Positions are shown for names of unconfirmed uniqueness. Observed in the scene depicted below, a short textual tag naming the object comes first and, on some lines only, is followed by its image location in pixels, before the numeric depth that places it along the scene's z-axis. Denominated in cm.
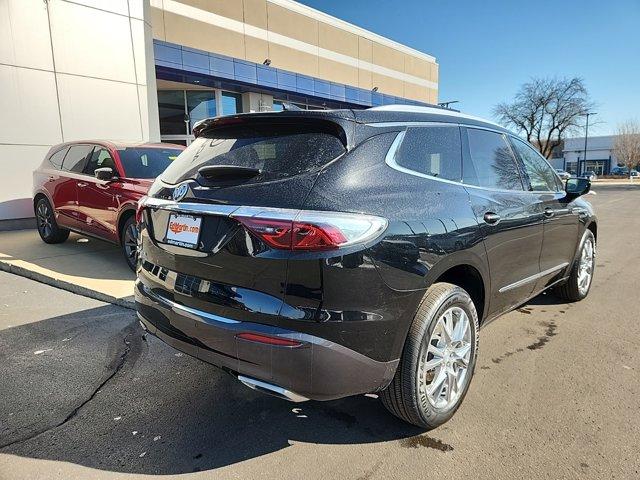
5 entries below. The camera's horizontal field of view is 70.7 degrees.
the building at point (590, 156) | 7688
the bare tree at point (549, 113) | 4628
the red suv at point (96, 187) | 573
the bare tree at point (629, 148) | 5878
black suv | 209
